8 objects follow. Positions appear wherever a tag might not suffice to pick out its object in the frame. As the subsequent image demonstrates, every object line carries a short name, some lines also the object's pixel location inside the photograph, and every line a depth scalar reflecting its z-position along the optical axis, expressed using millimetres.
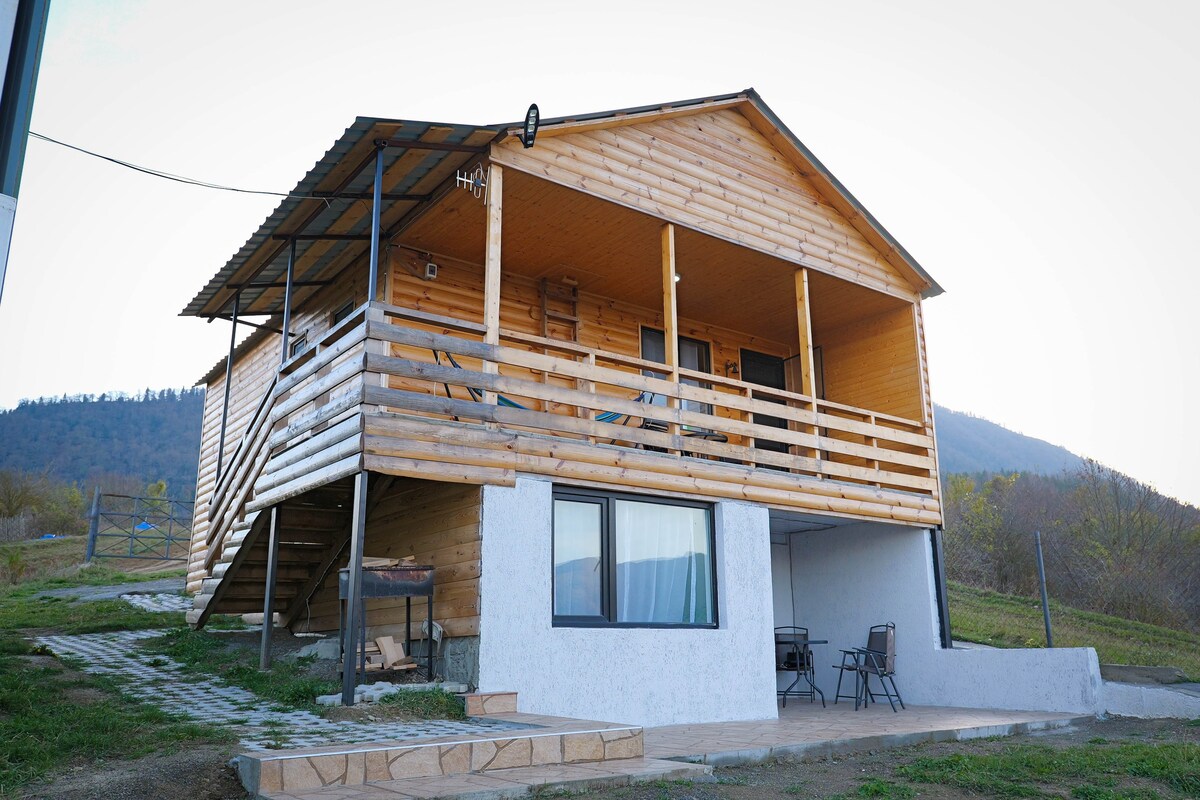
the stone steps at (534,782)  4879
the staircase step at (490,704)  7594
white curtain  9727
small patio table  12055
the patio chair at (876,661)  11492
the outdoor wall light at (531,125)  8809
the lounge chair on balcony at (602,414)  9172
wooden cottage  8547
